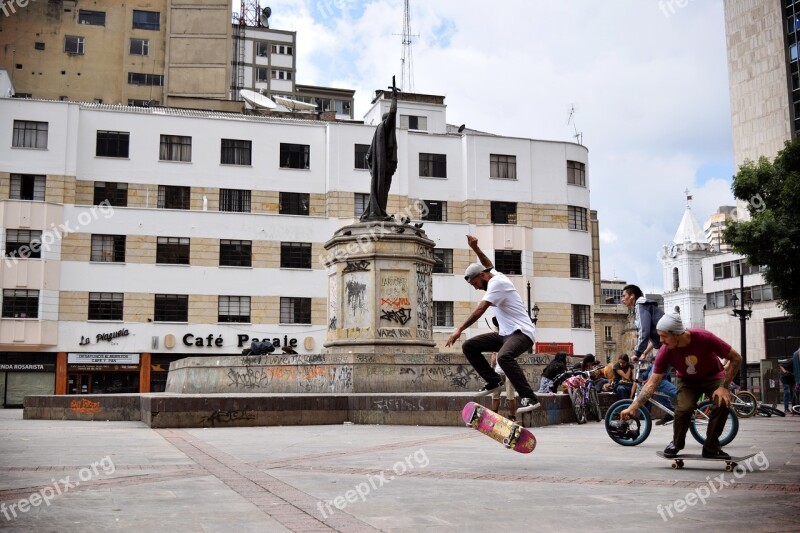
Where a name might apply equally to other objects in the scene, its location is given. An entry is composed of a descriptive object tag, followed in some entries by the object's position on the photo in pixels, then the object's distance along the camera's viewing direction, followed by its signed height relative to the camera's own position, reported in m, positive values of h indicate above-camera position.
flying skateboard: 8.95 -0.77
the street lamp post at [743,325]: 39.25 +1.25
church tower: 128.75 +13.06
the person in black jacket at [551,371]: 19.25 -0.38
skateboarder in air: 9.52 +0.23
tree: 34.41 +5.14
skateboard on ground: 8.45 -1.05
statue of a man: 21.31 +4.89
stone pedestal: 20.03 +1.48
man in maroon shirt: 8.70 -0.19
